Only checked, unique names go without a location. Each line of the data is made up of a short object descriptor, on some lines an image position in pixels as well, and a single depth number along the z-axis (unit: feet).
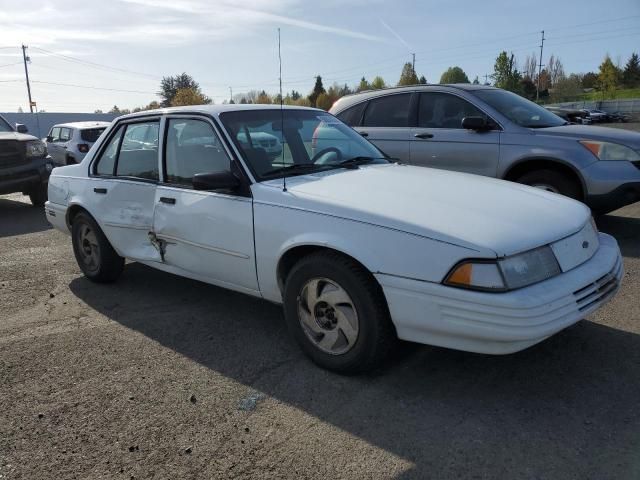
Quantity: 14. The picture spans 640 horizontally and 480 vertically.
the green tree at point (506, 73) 210.79
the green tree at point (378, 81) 299.58
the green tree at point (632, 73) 291.79
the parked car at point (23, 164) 30.94
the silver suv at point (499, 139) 18.83
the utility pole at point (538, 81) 251.80
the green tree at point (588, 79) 350.64
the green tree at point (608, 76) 258.37
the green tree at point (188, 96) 195.25
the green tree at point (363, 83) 279.90
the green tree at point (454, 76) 275.59
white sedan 8.77
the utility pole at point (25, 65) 215.31
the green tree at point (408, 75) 247.19
